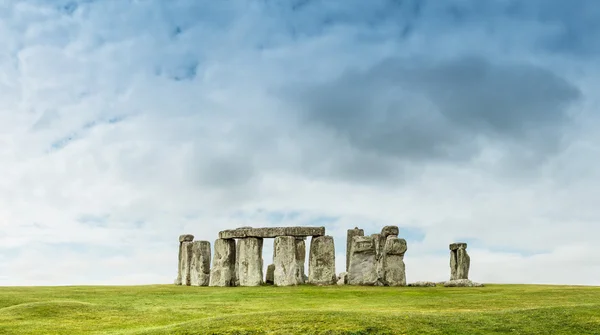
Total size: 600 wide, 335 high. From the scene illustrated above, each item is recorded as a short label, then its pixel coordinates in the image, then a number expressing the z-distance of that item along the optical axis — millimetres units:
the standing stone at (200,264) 39719
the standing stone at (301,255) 36812
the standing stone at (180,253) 42531
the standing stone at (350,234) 43406
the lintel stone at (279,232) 37000
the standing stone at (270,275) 39516
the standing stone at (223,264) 38188
